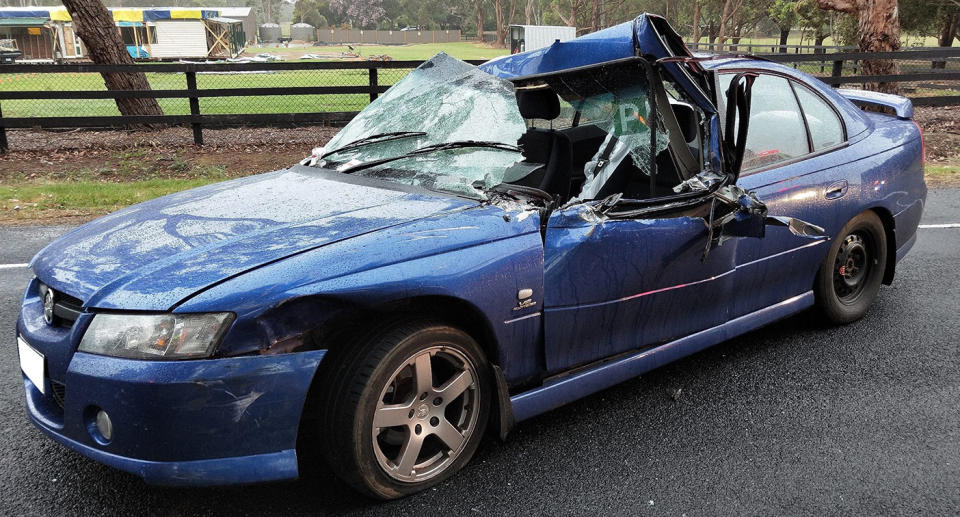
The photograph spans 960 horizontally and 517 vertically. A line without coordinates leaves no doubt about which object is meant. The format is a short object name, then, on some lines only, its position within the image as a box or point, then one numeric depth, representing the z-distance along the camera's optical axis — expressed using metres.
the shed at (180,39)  56.50
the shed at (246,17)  74.17
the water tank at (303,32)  105.12
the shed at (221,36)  58.53
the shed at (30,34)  55.41
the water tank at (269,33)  110.12
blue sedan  2.39
